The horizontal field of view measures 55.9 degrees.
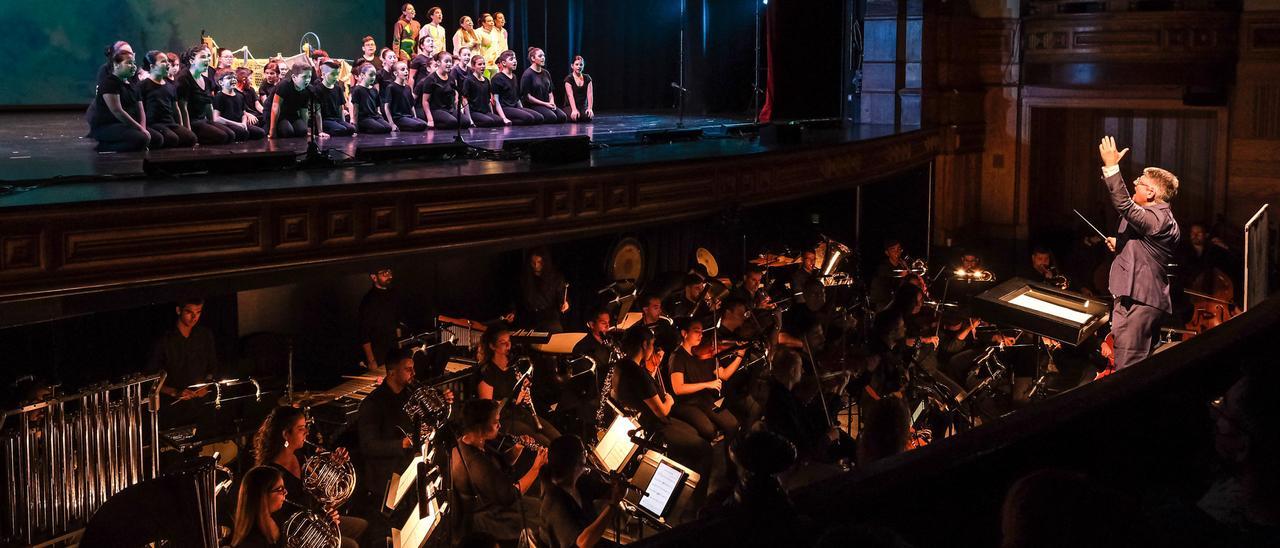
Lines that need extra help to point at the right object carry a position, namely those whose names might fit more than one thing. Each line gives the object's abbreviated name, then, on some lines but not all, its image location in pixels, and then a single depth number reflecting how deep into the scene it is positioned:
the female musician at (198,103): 11.30
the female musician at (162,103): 10.84
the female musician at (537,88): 16.02
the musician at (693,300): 9.33
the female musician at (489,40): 16.00
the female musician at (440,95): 14.54
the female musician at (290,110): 12.49
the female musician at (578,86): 16.05
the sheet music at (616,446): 6.35
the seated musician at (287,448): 5.87
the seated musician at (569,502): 5.58
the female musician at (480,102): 15.01
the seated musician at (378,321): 9.23
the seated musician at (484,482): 5.88
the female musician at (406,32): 15.77
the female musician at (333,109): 12.79
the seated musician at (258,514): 5.37
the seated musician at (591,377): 7.91
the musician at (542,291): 10.48
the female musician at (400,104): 14.12
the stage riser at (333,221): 6.50
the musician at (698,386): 7.87
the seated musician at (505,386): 7.46
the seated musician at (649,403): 7.29
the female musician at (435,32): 15.20
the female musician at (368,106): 13.50
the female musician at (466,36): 15.63
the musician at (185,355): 7.82
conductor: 7.27
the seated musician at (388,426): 6.71
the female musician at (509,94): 15.56
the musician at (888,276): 11.30
